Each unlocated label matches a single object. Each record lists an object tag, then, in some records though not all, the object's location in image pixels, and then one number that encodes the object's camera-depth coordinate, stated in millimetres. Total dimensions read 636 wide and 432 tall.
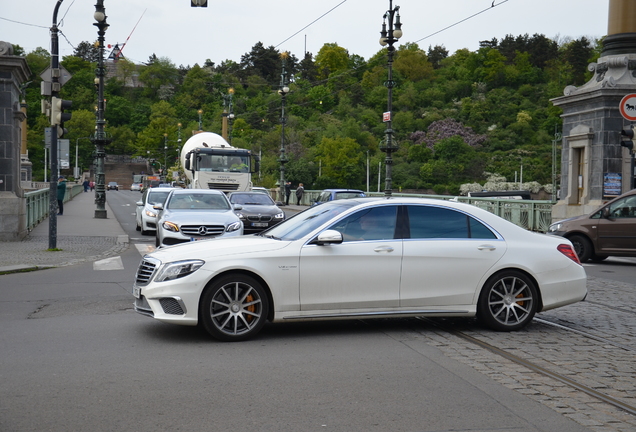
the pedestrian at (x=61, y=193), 30792
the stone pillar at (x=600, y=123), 23375
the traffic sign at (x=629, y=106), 16750
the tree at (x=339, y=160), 89562
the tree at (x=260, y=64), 180000
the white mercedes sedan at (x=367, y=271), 7328
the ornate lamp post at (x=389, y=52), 29359
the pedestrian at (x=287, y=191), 55456
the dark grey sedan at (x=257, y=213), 24359
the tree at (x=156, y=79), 183875
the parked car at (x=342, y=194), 30641
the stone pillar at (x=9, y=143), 18359
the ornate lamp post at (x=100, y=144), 29844
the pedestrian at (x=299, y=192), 52203
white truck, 32656
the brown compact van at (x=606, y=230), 16297
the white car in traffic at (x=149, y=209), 23422
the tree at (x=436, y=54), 150538
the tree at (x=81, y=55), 195412
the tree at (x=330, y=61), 167125
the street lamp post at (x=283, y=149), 45125
